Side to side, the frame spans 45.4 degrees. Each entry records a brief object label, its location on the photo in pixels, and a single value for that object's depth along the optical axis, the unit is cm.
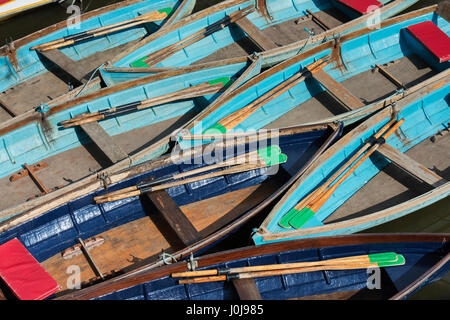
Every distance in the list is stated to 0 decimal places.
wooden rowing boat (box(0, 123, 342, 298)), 1135
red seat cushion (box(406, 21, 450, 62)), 1523
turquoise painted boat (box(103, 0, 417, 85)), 1586
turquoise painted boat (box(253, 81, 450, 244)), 1150
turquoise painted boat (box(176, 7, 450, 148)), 1391
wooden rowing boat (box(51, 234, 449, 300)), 1050
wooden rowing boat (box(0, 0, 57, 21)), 1925
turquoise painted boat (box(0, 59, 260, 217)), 1296
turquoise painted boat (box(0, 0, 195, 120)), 1550
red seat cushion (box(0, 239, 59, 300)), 999
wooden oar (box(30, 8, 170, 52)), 1594
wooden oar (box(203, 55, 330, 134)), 1373
